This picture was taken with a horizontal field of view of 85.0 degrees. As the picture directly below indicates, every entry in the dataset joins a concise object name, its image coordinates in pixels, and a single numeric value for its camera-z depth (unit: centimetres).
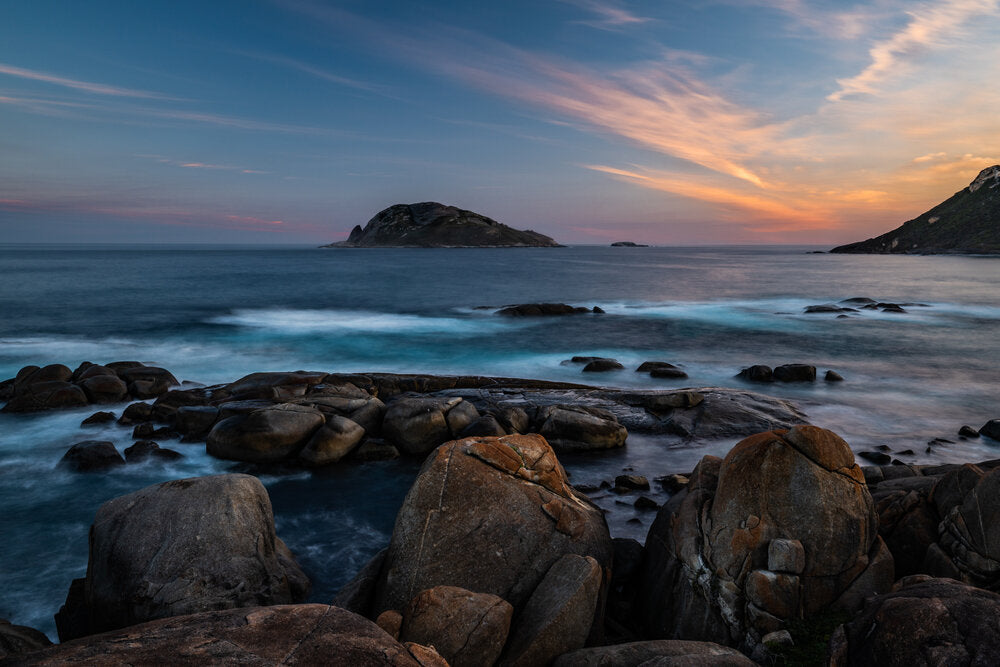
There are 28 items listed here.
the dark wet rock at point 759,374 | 2550
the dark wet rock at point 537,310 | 4812
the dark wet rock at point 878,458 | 1548
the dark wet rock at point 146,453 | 1611
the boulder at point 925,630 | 496
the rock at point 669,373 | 2622
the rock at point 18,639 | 654
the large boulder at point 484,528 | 834
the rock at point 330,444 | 1603
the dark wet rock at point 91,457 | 1564
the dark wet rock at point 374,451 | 1658
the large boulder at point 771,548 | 747
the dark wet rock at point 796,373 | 2506
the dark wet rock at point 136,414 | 1902
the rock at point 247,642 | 455
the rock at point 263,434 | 1606
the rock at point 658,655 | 604
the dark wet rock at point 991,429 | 1752
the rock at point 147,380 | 2188
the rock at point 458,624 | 682
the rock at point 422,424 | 1688
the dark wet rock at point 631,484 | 1410
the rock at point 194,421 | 1773
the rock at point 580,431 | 1692
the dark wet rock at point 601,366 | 2761
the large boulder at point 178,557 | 836
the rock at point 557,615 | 702
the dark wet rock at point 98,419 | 1884
